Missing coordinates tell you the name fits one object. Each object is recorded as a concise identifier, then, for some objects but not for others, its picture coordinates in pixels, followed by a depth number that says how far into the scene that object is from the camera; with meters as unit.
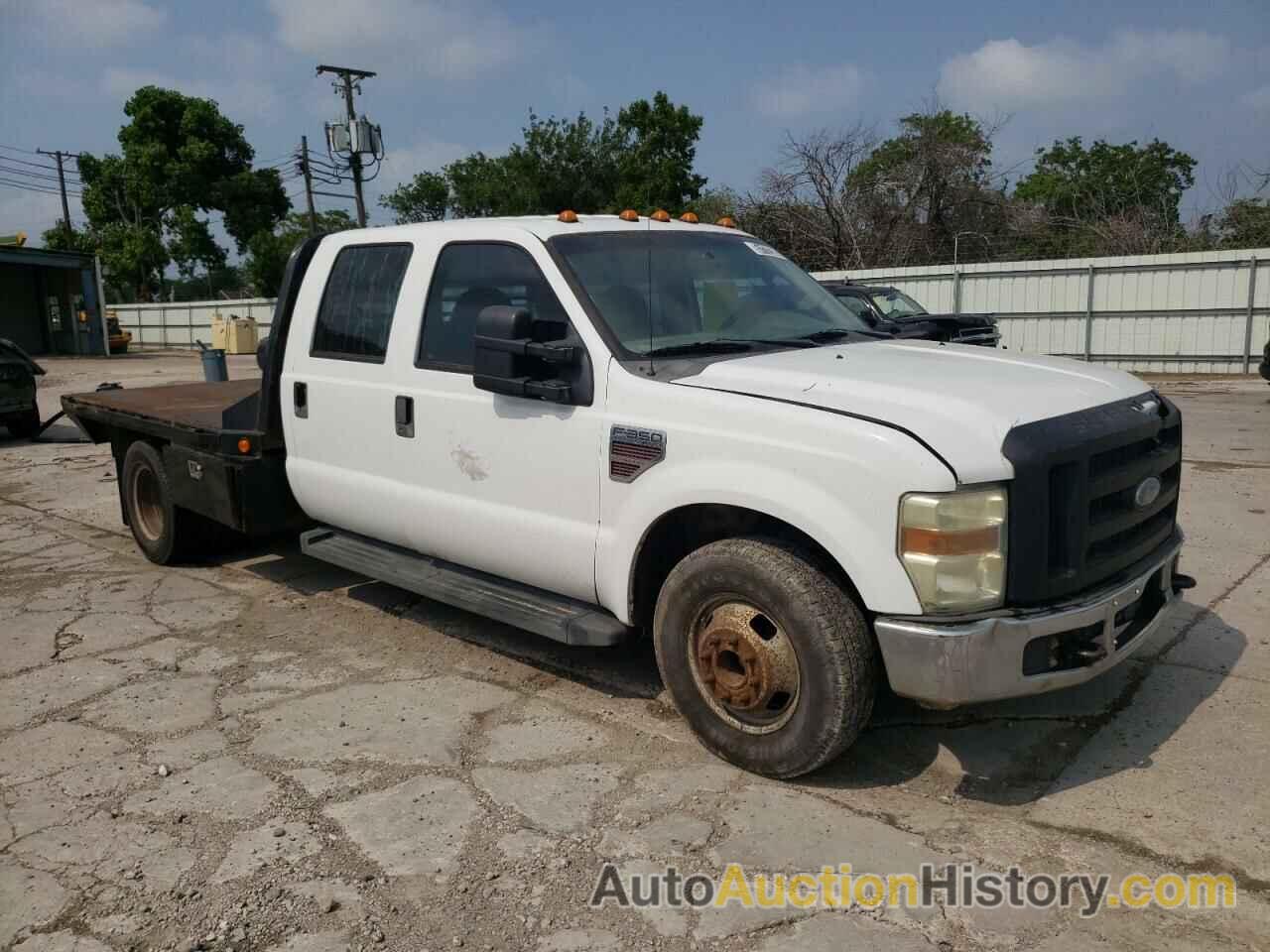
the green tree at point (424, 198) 72.56
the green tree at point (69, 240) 50.47
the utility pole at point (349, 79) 32.72
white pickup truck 3.17
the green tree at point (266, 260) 44.75
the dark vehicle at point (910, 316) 12.92
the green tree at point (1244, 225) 23.11
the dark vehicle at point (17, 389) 12.84
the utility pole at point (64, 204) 50.84
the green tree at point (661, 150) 41.23
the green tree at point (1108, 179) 27.33
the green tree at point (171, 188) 43.72
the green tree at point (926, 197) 28.19
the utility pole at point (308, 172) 46.65
